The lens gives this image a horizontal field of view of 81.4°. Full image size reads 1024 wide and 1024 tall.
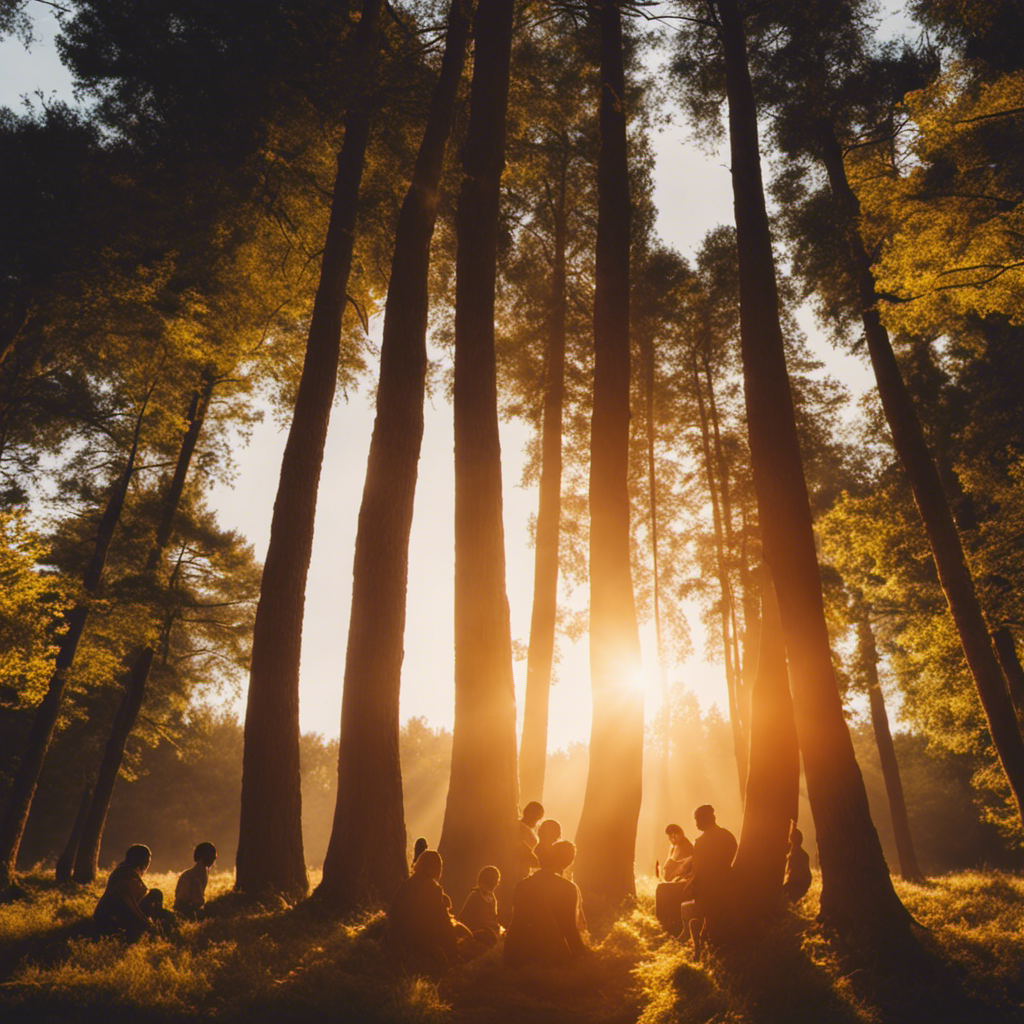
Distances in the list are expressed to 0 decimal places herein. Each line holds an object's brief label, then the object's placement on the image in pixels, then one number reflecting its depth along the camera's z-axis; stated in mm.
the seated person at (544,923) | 4523
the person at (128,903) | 5156
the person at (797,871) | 7926
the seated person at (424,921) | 4477
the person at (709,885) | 5566
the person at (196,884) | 6492
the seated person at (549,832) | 5875
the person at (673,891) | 6309
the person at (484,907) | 5248
